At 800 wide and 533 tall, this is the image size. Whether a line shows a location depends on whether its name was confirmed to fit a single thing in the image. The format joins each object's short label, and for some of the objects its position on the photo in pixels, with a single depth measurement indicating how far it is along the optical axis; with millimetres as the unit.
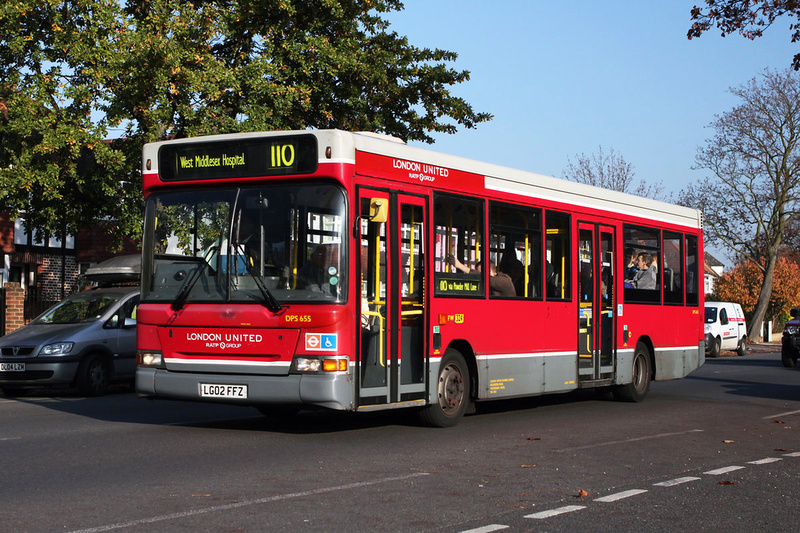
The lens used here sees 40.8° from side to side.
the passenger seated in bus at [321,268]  10906
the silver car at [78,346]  17344
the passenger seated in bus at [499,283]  13602
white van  40031
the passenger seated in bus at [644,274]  17219
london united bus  10938
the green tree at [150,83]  22297
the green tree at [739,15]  17094
